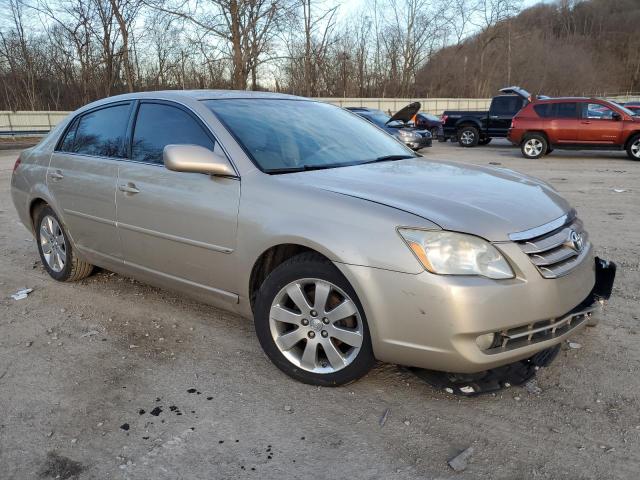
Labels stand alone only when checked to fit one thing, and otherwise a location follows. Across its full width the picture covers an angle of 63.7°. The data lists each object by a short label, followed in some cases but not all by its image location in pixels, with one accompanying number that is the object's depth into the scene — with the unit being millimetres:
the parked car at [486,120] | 18266
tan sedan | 2420
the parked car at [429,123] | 21203
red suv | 13781
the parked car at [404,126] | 15788
